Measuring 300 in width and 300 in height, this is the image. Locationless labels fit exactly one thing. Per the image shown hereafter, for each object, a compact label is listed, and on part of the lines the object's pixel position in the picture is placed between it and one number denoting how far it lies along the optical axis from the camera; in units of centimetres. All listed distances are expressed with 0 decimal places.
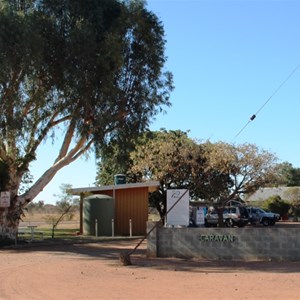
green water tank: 3434
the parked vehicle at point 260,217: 4550
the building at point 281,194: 6130
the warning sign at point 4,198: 2439
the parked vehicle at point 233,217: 4303
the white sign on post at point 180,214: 2180
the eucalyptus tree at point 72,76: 2227
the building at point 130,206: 3541
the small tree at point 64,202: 5375
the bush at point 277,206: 5906
